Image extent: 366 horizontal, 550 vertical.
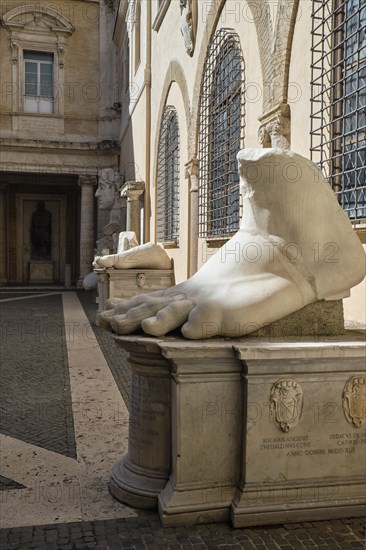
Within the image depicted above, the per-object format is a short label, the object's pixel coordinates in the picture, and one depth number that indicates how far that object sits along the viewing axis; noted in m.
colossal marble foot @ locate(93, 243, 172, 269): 8.52
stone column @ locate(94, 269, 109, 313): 8.67
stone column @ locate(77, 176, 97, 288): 16.53
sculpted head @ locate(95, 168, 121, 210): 13.84
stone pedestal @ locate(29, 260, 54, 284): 19.09
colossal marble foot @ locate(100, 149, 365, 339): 2.39
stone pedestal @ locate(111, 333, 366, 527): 2.28
